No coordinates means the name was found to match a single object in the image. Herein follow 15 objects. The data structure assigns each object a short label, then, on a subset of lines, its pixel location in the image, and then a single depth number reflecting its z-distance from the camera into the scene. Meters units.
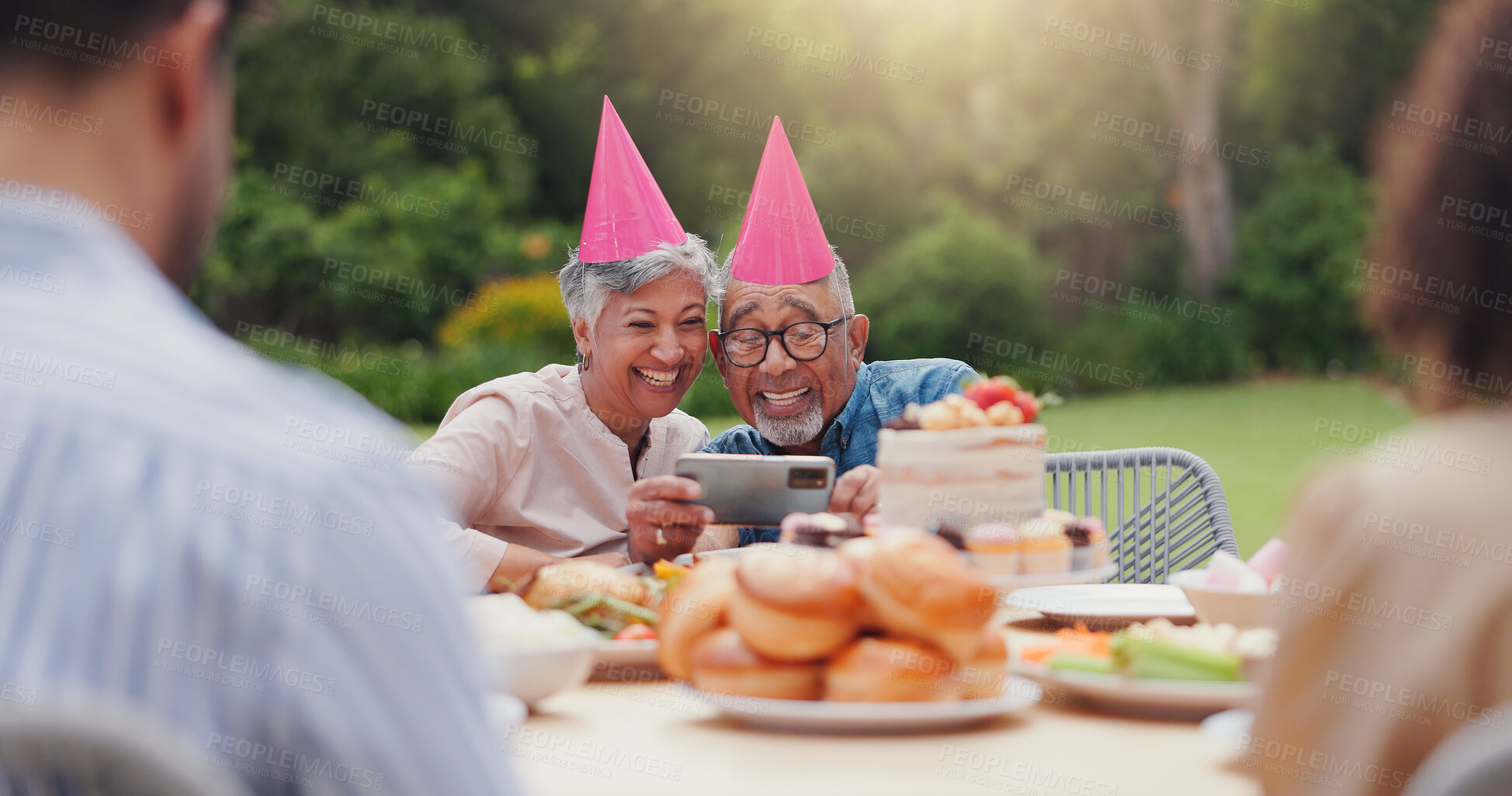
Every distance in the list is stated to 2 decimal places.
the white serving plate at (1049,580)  2.01
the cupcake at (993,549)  2.06
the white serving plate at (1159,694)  1.57
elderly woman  3.10
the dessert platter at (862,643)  1.49
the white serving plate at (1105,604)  2.17
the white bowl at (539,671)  1.63
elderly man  3.39
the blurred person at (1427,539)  1.12
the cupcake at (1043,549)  2.11
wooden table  1.35
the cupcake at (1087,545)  2.17
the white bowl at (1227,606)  1.88
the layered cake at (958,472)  2.09
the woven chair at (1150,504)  3.14
